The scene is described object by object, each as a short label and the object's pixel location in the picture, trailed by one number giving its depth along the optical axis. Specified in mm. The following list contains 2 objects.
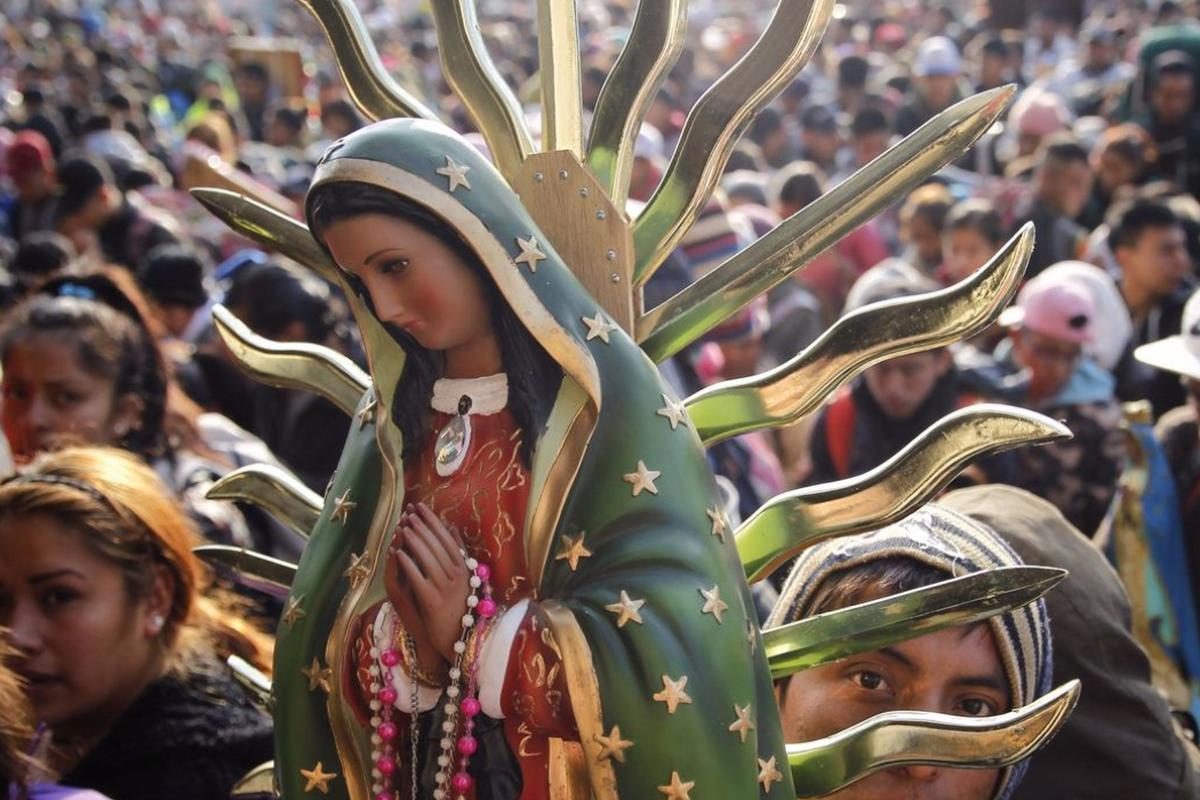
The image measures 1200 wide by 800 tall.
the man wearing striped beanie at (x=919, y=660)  1654
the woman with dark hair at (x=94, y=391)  2308
